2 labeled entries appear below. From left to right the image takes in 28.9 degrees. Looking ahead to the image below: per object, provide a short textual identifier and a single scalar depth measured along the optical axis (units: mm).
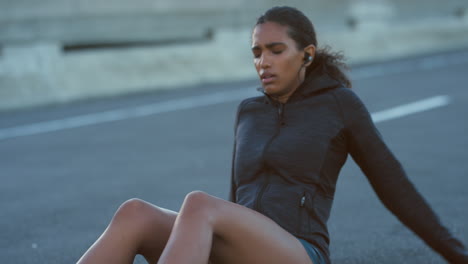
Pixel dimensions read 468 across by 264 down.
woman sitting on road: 4039
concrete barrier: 14578
